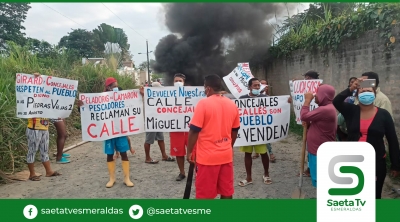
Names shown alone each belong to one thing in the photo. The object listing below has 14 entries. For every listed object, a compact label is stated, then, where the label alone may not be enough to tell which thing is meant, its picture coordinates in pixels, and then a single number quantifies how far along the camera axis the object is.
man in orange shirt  2.87
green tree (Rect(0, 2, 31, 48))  32.47
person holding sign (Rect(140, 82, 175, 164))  5.66
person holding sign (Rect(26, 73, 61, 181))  4.67
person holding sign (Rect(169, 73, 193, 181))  4.57
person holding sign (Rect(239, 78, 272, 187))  4.34
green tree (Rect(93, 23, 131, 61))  46.89
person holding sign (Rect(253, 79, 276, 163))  5.60
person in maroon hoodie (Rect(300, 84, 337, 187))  3.36
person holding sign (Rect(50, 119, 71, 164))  5.70
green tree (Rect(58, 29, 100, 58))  44.09
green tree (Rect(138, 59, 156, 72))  54.42
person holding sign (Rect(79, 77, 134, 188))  4.36
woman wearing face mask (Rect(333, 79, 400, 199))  2.95
